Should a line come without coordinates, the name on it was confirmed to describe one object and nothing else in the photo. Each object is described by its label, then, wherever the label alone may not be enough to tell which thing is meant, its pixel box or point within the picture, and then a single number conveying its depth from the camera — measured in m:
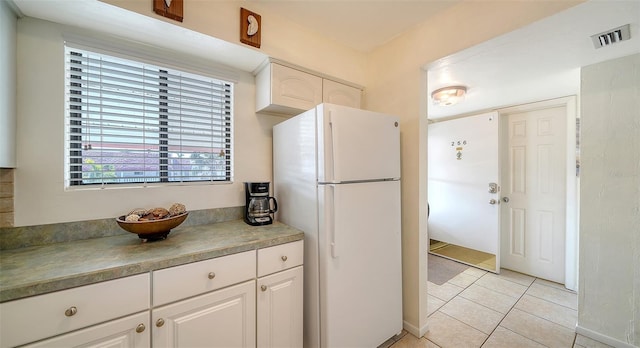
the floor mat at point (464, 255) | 3.09
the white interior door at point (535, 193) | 2.62
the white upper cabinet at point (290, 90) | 1.67
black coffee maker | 1.66
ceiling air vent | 1.32
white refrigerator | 1.38
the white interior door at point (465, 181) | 2.90
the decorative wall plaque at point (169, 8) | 1.22
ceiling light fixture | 2.27
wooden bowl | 1.20
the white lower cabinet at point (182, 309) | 0.84
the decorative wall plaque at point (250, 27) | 1.50
